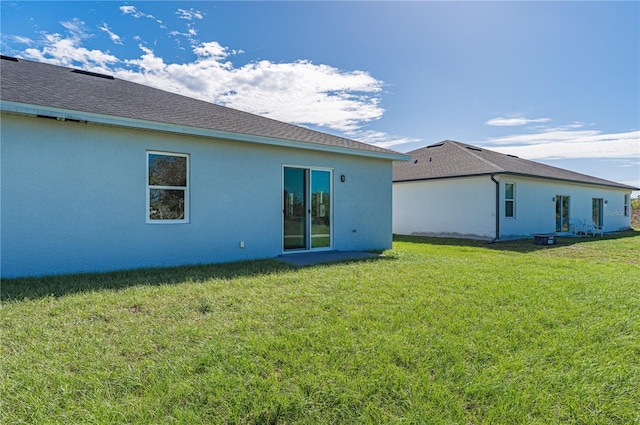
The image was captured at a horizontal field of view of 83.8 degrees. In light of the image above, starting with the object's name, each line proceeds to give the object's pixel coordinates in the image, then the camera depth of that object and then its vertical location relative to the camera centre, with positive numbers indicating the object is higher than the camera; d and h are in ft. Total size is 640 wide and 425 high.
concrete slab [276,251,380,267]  26.55 -3.58
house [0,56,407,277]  19.90 +2.29
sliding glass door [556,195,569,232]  60.34 -0.16
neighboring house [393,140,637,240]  49.49 +2.57
